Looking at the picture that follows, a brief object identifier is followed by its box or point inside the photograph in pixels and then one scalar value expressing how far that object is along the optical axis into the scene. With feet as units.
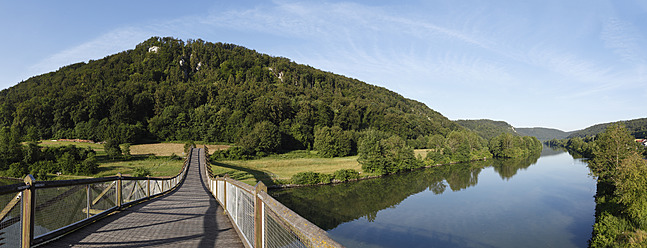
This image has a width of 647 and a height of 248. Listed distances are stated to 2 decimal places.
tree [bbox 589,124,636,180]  106.86
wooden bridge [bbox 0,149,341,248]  12.12
